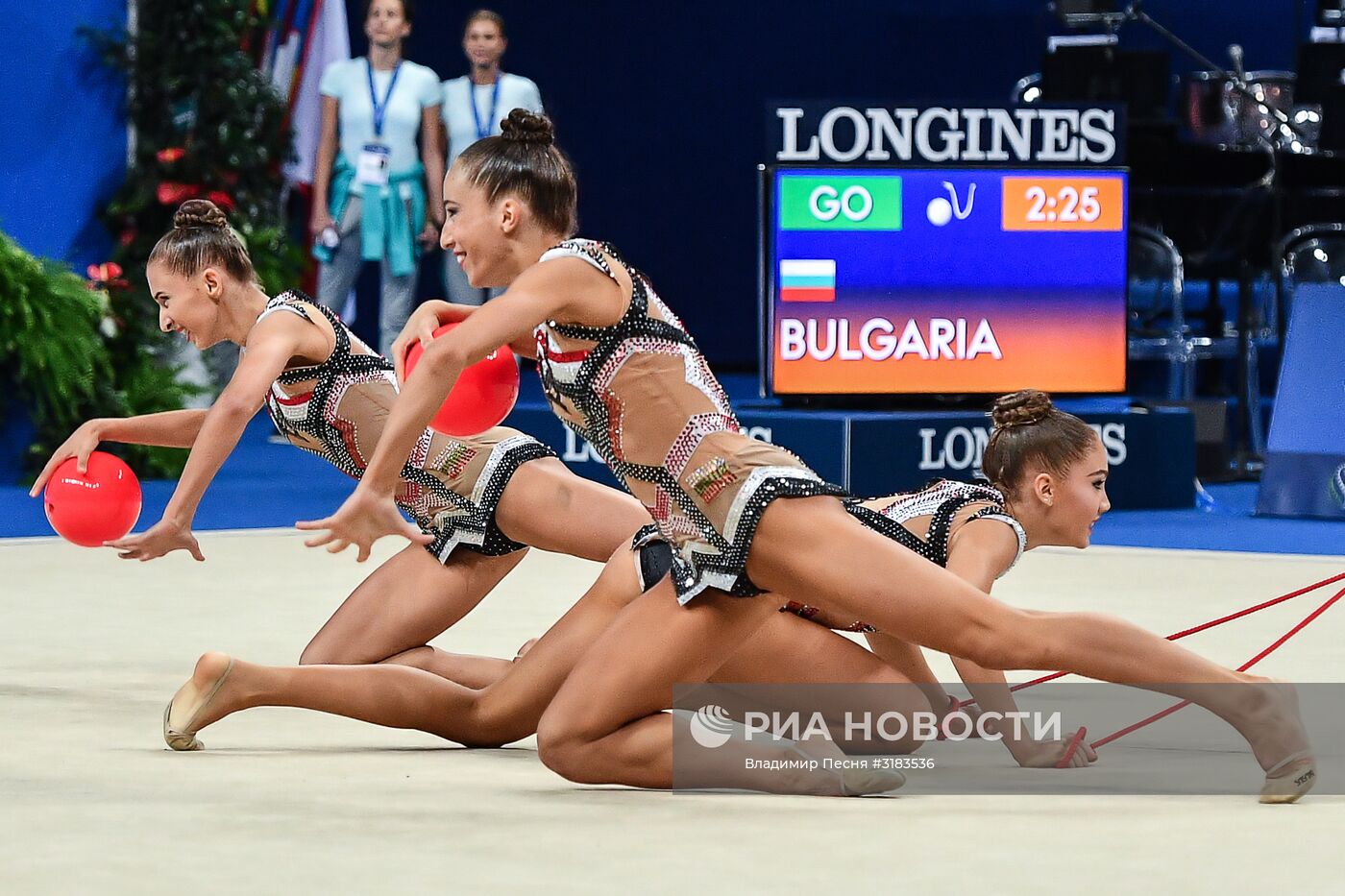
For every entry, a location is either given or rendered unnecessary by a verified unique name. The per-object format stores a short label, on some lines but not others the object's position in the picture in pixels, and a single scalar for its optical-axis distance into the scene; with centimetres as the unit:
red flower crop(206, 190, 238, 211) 1967
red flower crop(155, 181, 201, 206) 1914
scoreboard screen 1584
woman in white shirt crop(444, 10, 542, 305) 1895
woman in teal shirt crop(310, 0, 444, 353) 1919
